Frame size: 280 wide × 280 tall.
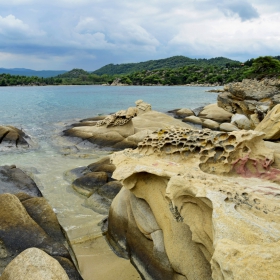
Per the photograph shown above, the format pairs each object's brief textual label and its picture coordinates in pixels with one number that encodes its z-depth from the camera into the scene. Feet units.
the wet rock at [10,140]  33.36
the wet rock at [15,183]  17.04
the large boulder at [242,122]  45.40
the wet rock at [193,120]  52.41
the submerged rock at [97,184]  18.17
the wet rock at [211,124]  49.16
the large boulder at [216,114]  55.83
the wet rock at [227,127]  45.20
